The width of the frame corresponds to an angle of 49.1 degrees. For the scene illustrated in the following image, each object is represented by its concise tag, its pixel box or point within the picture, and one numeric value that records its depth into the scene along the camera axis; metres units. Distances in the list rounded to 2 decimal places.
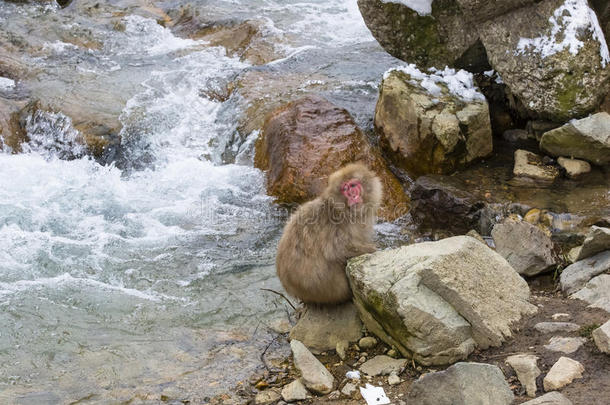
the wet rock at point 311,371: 3.64
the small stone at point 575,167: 6.05
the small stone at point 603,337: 3.07
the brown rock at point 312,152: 6.61
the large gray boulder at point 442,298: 3.48
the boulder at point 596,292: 3.74
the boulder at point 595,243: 4.24
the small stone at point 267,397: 3.73
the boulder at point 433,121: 6.50
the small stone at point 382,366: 3.65
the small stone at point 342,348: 3.99
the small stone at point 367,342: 3.99
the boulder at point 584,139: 5.90
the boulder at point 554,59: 5.99
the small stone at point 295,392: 3.63
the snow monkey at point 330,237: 3.91
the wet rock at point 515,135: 6.69
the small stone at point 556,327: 3.49
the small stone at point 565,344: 3.29
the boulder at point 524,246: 4.72
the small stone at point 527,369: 3.07
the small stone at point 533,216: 5.66
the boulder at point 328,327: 4.12
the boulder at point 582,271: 4.21
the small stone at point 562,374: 3.02
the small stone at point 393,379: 3.53
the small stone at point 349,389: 3.58
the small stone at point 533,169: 6.14
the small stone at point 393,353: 3.78
